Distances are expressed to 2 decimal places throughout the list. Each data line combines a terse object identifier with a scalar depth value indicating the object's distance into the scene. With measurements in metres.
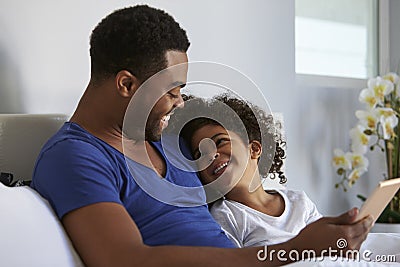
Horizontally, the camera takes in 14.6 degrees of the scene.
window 4.44
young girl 3.06
